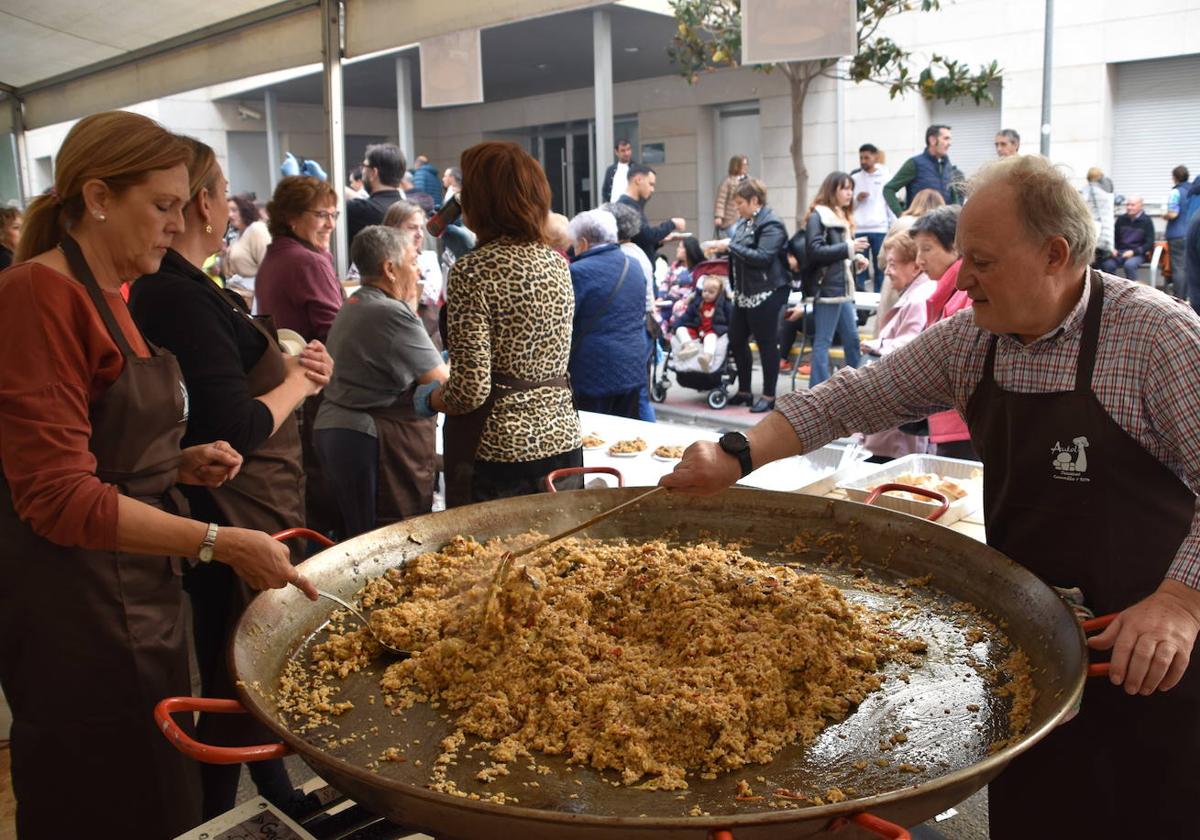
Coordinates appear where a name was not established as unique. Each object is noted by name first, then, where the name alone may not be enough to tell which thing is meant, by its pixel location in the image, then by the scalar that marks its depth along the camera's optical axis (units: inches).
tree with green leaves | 319.6
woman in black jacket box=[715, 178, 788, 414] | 300.0
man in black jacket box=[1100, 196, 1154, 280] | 392.5
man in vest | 310.2
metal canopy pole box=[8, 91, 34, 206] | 292.8
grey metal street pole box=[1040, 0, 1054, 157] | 265.7
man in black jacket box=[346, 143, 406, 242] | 235.8
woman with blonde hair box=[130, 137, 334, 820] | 91.6
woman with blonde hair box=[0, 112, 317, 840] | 69.3
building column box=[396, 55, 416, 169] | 437.1
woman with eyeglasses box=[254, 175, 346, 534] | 158.4
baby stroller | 340.2
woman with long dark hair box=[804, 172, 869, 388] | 298.8
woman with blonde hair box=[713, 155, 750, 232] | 375.9
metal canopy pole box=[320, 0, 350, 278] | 190.1
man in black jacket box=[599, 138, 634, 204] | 355.9
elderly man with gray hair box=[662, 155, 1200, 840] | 68.8
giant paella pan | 45.9
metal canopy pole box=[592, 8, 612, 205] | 351.3
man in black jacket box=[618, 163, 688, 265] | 301.0
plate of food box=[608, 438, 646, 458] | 158.2
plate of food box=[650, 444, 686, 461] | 153.6
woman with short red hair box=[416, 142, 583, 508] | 119.8
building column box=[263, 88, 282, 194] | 478.3
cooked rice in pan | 57.1
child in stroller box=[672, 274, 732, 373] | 342.3
